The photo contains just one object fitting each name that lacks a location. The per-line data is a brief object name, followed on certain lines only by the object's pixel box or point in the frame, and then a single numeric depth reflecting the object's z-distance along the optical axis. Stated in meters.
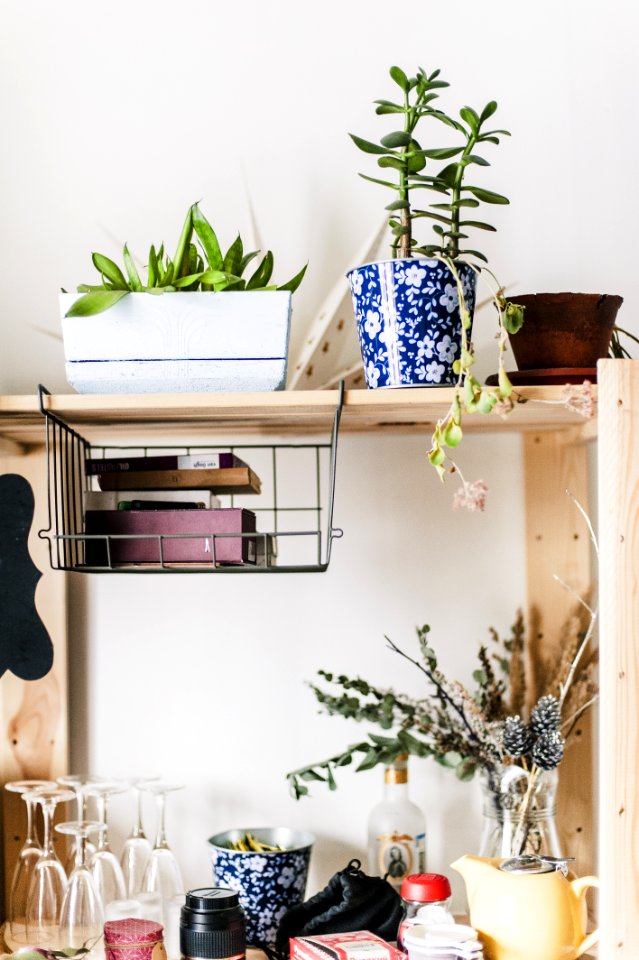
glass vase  1.25
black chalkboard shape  1.23
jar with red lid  1.17
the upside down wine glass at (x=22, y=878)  1.31
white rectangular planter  1.16
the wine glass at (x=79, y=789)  1.33
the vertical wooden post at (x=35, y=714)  1.43
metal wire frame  1.21
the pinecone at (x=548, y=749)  1.22
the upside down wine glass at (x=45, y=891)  1.29
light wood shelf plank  1.16
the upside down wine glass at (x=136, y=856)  1.34
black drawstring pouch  1.22
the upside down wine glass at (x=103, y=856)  1.31
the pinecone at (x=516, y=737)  1.22
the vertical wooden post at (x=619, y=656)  1.07
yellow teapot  1.12
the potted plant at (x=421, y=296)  1.15
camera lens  1.14
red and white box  1.11
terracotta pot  1.20
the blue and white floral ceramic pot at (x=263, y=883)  1.29
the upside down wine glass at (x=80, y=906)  1.26
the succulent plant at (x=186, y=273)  1.15
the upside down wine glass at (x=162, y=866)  1.33
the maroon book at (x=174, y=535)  1.21
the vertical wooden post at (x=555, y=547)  1.45
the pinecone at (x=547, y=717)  1.22
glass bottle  1.36
